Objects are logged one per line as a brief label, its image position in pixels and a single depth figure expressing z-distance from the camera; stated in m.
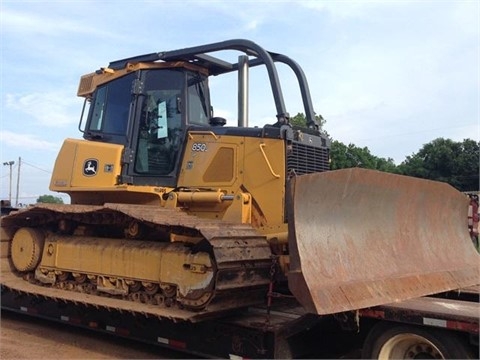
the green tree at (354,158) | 27.95
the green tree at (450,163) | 33.53
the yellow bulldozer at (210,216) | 5.30
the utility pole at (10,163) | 49.01
